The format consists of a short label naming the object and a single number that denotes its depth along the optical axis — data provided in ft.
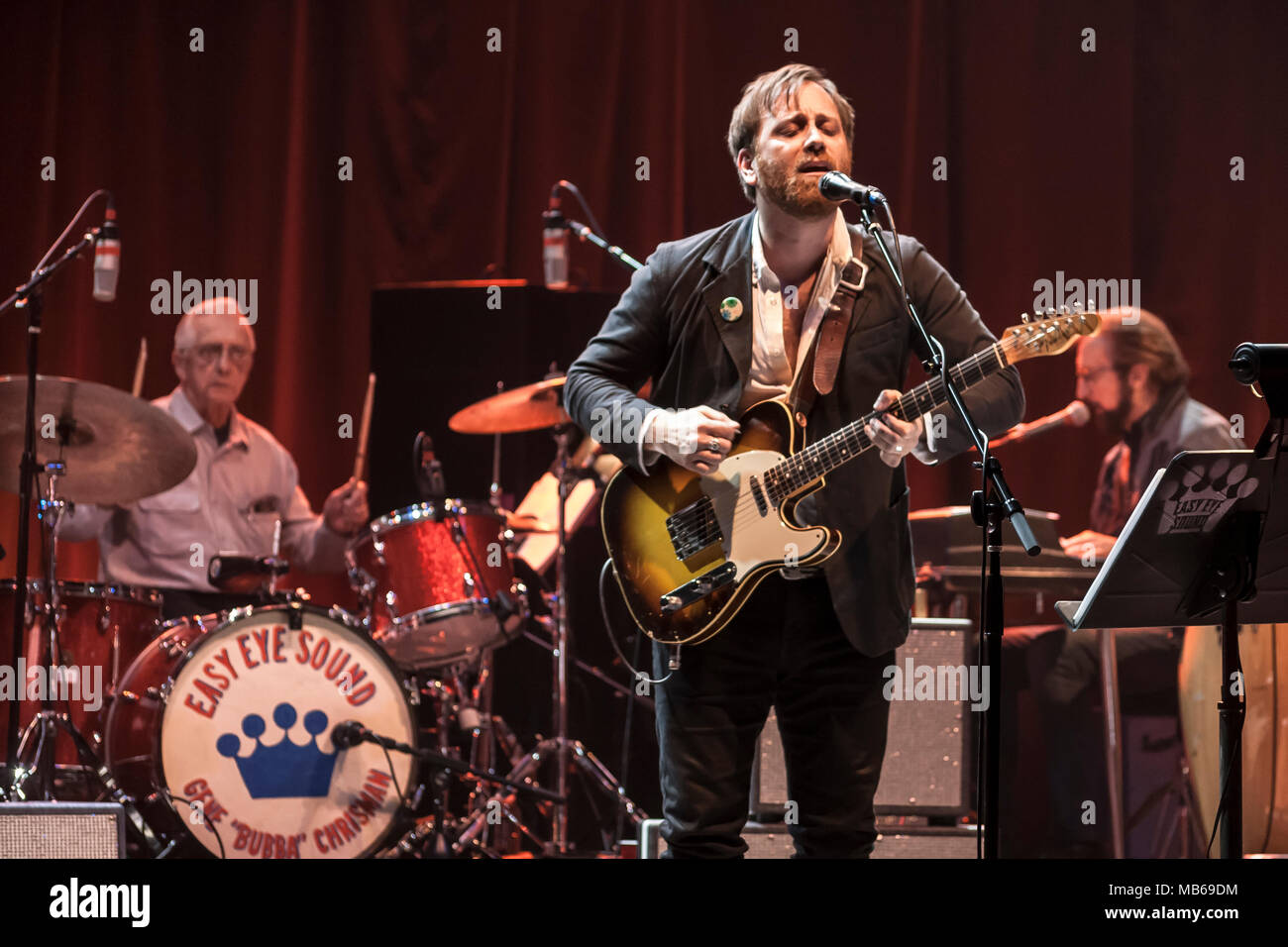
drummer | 18.31
